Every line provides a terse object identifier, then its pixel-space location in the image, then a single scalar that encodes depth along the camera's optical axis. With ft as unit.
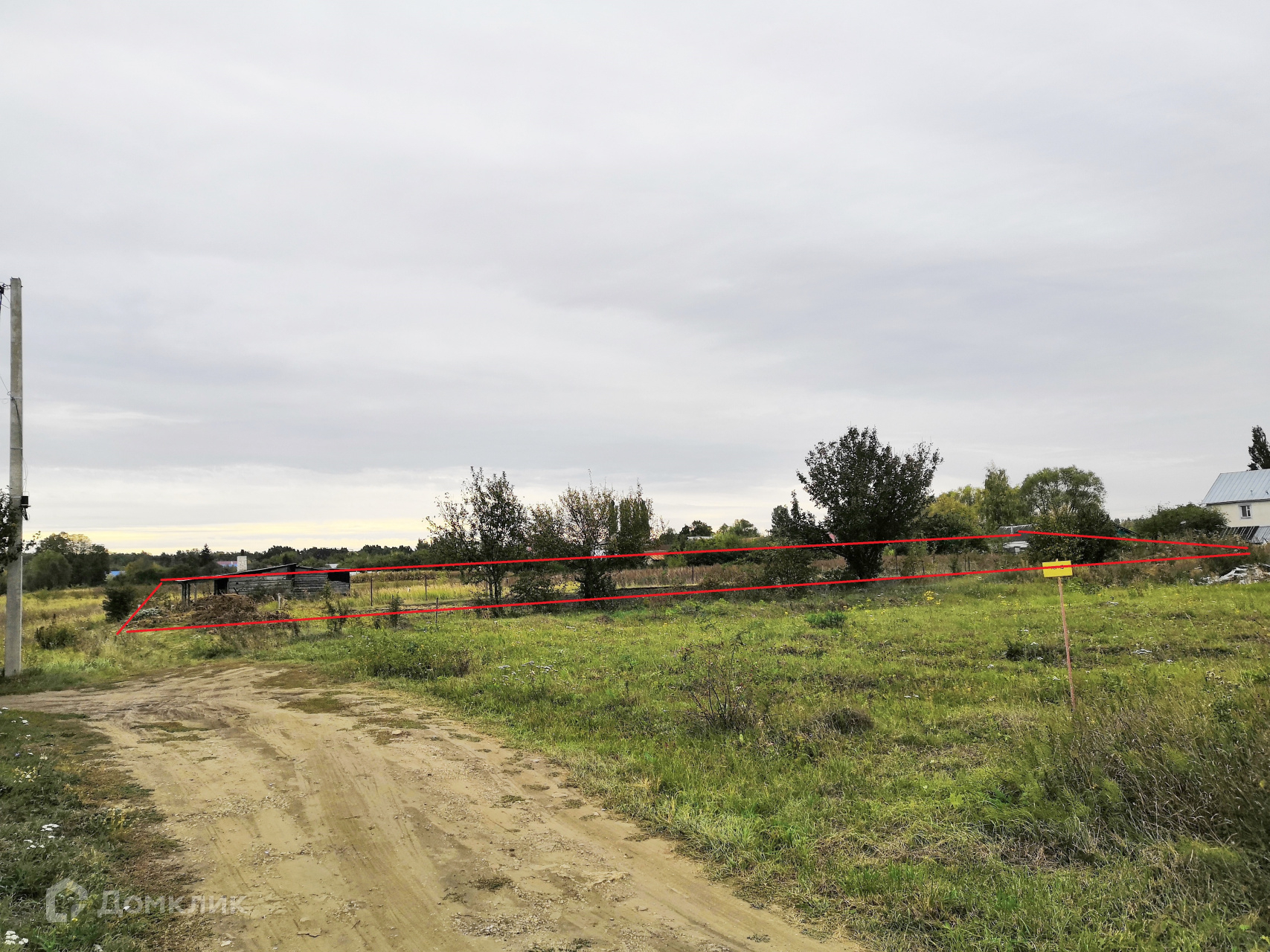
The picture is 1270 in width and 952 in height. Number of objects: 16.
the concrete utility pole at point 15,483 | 46.06
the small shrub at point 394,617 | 68.23
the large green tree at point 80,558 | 204.85
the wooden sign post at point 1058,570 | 25.93
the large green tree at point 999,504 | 215.72
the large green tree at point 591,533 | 92.17
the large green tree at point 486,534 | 86.12
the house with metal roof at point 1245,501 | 177.68
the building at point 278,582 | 101.40
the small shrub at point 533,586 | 86.63
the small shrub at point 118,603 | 82.28
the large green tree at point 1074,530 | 87.92
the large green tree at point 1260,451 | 221.25
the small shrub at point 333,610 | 65.87
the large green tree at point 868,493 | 94.84
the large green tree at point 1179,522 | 122.11
